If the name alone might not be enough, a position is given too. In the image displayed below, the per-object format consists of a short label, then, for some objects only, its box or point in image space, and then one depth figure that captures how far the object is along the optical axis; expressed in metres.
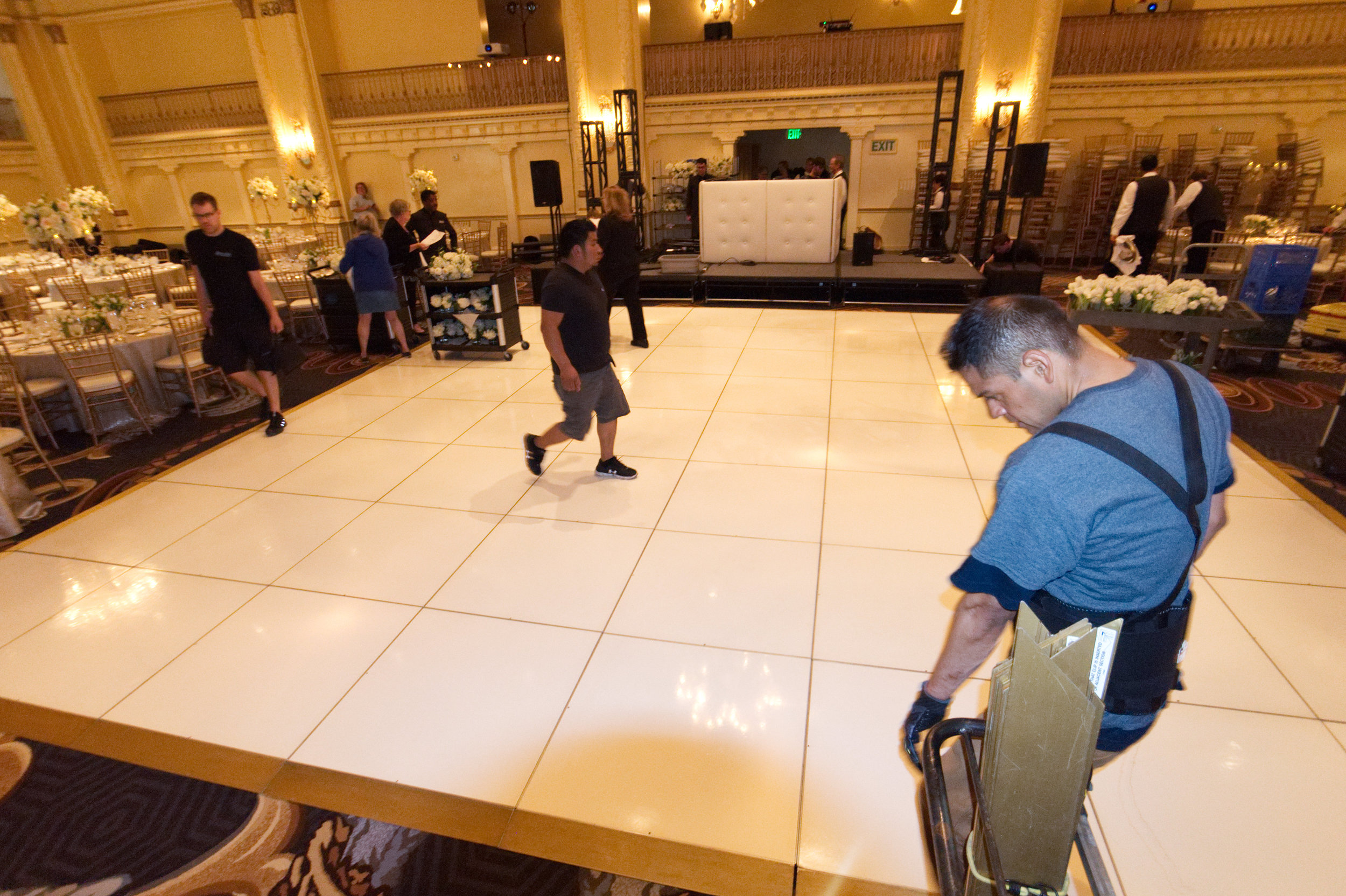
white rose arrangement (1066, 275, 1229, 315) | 4.15
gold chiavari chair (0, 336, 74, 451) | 4.37
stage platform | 7.11
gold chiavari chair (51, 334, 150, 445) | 4.47
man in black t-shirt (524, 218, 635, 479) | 3.15
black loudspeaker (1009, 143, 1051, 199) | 7.17
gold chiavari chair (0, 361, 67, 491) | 3.48
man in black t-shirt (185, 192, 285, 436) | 3.95
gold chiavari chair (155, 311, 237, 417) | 4.86
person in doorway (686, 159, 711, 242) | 10.39
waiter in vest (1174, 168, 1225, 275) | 6.74
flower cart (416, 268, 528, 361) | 5.77
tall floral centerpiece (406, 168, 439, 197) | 10.34
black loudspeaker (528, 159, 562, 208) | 8.78
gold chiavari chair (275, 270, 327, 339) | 6.96
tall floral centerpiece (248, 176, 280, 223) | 11.59
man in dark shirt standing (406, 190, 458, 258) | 6.70
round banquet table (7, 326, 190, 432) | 4.61
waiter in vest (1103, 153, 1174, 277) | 6.59
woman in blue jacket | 5.59
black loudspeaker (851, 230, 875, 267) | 7.70
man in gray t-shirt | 1.01
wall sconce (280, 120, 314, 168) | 12.64
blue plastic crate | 5.12
